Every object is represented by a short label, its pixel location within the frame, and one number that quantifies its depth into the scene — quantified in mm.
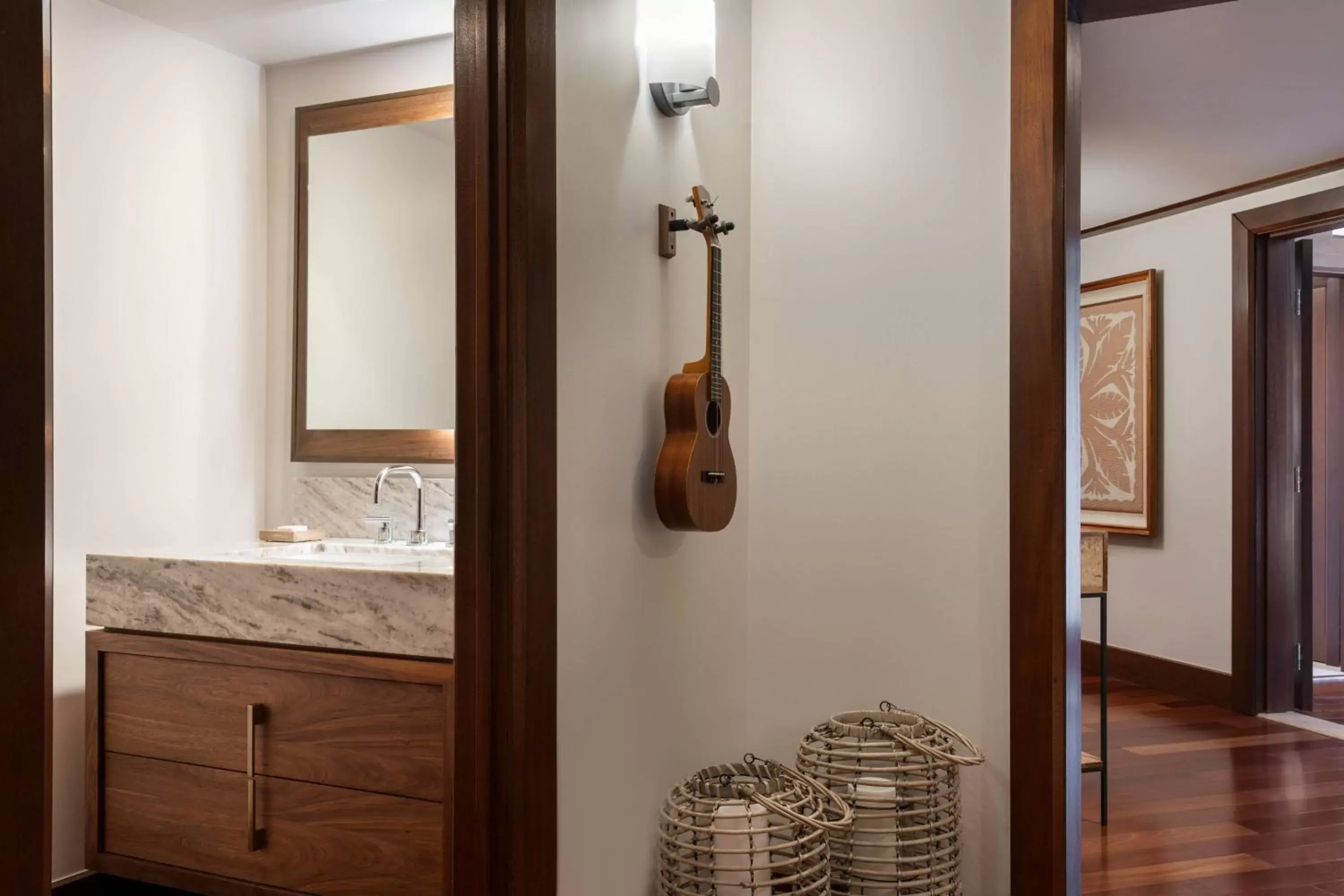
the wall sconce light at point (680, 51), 2018
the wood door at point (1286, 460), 4664
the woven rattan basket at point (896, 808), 2074
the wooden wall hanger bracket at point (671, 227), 2043
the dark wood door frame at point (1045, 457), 2188
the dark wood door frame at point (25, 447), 847
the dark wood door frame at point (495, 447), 1557
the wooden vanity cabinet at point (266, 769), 2111
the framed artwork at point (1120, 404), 5215
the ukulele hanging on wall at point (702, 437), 1958
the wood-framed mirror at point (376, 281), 2895
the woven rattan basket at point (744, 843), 1855
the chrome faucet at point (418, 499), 2846
